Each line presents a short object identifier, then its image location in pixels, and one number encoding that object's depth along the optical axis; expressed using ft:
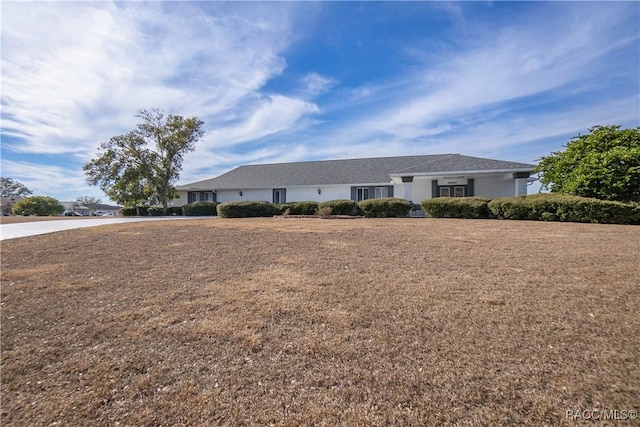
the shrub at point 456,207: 48.85
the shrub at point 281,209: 69.21
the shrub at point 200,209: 78.23
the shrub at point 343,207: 61.82
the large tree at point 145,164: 82.69
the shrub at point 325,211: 59.11
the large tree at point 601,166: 40.75
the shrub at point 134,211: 84.28
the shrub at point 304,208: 66.18
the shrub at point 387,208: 56.18
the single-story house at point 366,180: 61.05
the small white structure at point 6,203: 153.48
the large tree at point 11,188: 215.57
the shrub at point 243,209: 63.57
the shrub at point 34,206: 110.93
